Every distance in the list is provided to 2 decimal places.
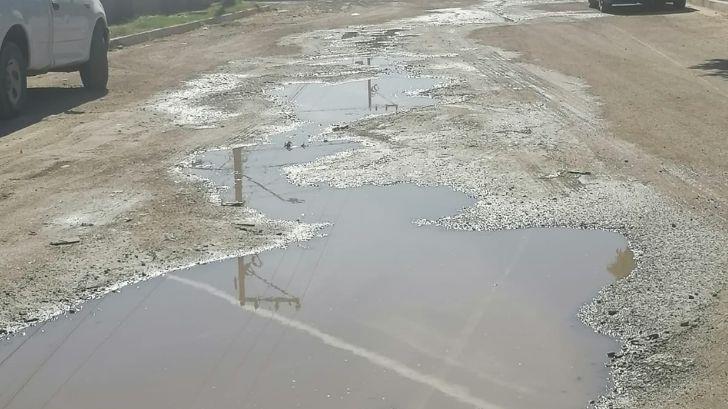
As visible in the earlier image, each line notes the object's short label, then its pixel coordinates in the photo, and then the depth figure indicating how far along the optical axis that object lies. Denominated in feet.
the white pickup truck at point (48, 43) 44.29
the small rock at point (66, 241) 26.14
